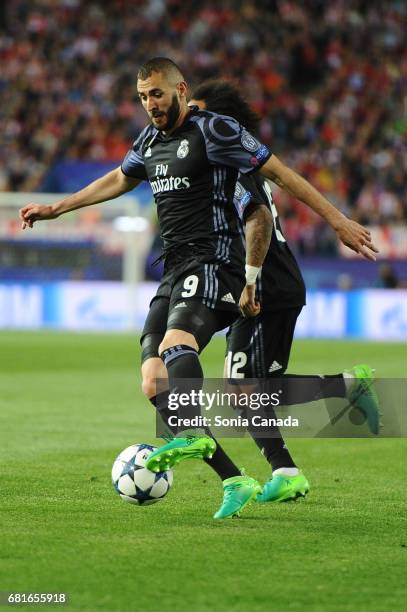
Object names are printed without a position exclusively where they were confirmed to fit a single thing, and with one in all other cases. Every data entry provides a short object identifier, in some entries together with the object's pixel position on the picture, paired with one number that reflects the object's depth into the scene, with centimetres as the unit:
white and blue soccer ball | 1148
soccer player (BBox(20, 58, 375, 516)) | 1125
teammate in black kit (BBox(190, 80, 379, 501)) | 1270
